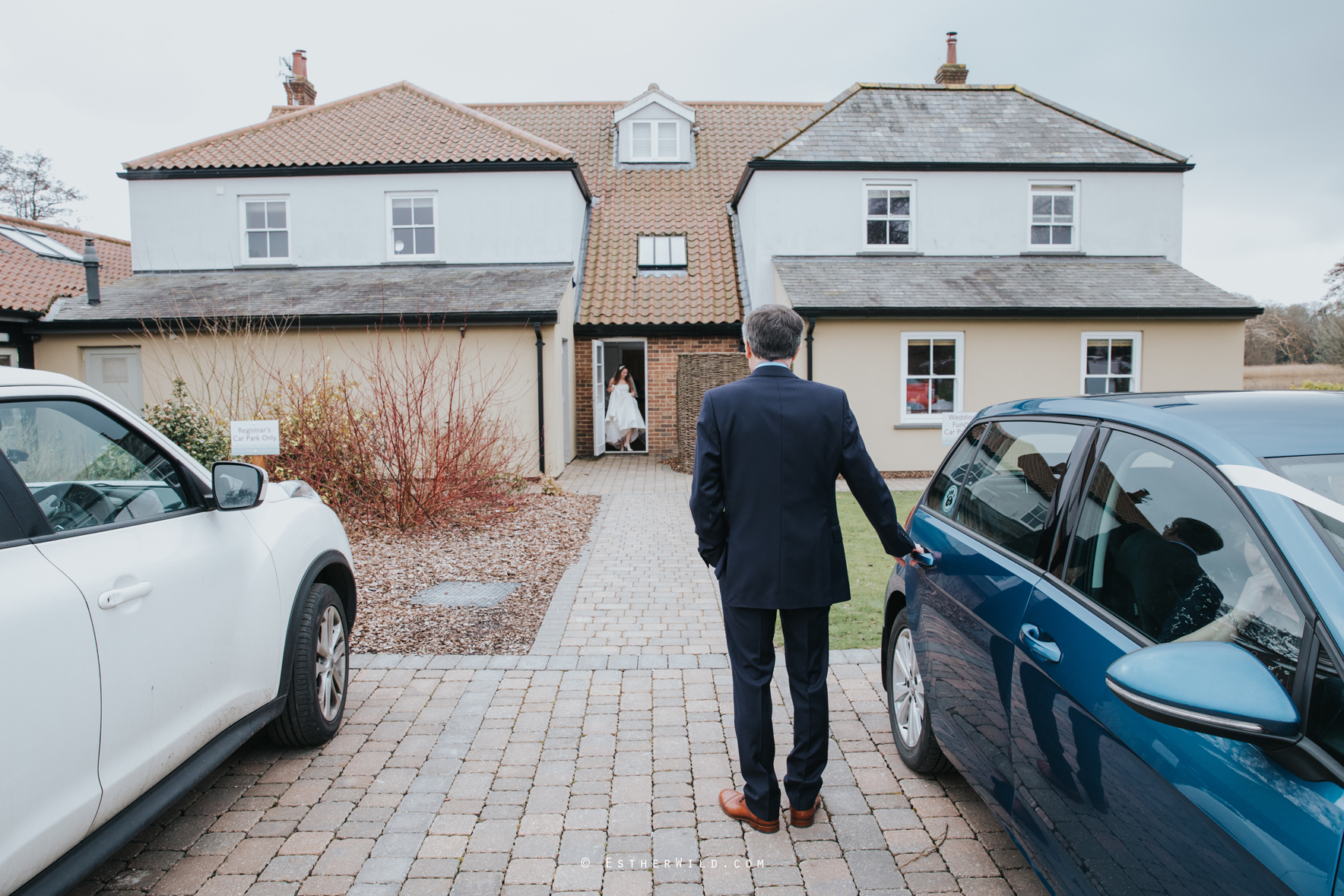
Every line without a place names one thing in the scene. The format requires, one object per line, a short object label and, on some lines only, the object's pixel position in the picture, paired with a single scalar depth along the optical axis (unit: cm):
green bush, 871
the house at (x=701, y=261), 1403
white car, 208
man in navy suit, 291
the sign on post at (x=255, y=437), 633
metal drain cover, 645
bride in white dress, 1703
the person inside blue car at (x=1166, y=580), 194
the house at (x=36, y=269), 1405
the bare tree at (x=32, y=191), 3500
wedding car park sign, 570
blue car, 151
